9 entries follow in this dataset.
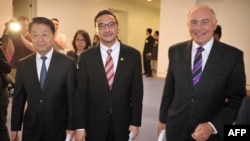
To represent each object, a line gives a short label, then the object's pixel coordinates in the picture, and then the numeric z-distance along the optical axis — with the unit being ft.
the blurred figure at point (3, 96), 8.28
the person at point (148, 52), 31.63
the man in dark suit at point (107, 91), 6.63
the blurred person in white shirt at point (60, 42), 14.29
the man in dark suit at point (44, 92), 6.53
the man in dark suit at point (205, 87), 5.78
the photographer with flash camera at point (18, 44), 12.78
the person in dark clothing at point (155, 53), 31.81
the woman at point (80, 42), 12.43
